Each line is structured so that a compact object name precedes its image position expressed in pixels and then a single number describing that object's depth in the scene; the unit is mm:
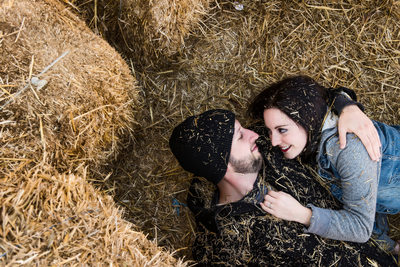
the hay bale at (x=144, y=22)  2996
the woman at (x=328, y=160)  2793
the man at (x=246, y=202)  2898
